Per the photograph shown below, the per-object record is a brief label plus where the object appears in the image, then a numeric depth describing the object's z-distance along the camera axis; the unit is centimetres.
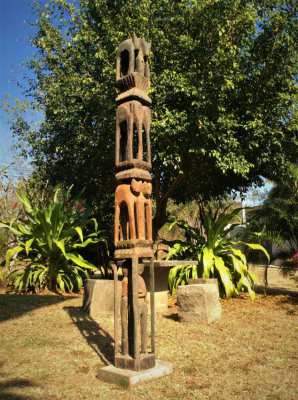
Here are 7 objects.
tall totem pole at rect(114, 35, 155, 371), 408
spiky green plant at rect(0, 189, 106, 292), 852
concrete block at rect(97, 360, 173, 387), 377
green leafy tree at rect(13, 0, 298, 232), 847
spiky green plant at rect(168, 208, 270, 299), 837
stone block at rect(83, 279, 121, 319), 670
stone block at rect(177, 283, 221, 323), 640
